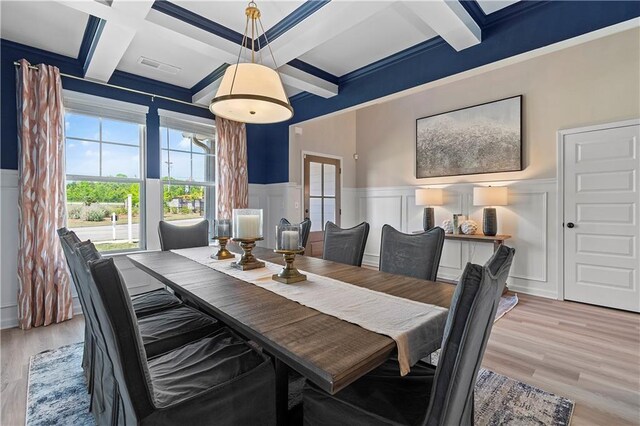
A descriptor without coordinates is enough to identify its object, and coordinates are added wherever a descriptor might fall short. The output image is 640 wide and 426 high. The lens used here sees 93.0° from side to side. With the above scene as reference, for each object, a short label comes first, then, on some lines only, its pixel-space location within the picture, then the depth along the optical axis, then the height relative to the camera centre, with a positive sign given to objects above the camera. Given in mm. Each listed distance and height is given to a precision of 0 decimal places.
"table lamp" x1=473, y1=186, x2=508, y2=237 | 3883 +97
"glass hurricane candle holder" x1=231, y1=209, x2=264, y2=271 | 1855 -142
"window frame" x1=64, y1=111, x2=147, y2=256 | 3312 +389
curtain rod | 2914 +1422
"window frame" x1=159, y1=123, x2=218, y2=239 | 3883 +797
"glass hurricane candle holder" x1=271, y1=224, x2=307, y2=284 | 1593 -212
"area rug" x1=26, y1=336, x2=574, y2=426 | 1649 -1136
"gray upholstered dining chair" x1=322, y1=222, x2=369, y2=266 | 2298 -269
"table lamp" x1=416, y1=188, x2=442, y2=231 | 4582 +134
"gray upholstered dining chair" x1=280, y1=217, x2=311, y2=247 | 2797 -171
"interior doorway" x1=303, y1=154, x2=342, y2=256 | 5098 +283
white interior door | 3264 -104
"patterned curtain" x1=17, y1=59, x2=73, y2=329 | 2850 +127
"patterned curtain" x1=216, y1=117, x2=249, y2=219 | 4195 +613
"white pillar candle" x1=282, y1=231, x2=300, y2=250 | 1594 -160
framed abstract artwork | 4027 +994
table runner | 992 -396
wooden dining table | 827 -399
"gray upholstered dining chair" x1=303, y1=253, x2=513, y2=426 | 809 -602
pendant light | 1841 +725
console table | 3831 -381
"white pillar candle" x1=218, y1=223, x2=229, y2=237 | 2291 -151
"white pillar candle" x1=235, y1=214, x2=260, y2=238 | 1853 -101
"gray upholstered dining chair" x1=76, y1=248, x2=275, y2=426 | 888 -649
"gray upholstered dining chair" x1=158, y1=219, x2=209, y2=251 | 2854 -244
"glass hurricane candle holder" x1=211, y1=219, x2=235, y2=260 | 2233 -196
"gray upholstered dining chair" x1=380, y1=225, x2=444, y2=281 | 1907 -289
